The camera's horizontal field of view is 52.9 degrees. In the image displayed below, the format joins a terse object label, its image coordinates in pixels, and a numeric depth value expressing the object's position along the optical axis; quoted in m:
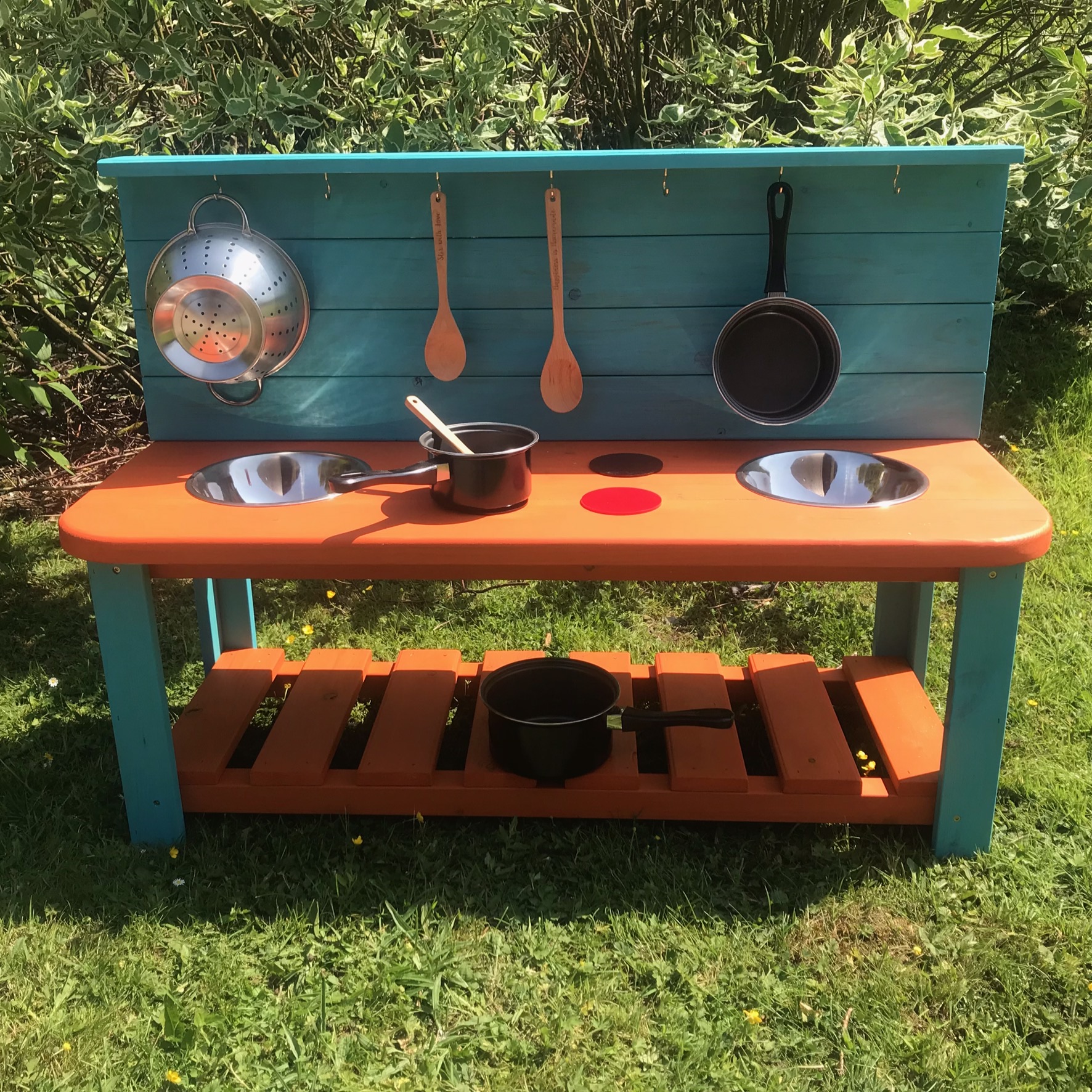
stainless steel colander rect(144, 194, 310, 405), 2.54
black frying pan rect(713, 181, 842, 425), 2.65
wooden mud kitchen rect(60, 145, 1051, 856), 2.37
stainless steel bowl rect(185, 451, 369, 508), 2.63
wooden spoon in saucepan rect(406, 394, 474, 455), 2.40
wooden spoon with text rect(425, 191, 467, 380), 2.58
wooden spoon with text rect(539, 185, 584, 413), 2.57
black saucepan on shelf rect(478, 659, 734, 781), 2.59
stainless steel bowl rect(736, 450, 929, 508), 2.54
